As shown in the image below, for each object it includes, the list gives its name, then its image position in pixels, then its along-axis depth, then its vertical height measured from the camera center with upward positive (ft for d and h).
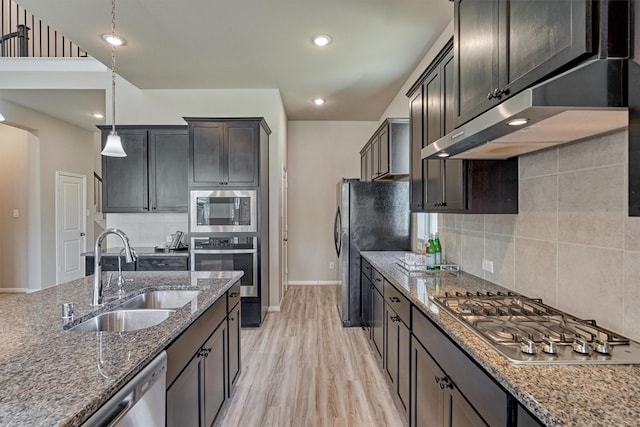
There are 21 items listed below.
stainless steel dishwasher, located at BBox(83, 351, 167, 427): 2.96 -1.90
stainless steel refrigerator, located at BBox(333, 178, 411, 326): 12.75 -0.40
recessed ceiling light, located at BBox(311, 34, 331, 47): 10.24 +5.49
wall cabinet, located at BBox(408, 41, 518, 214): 6.30 +0.87
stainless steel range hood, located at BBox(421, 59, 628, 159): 3.14 +1.07
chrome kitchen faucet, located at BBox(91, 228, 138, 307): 5.42 -0.87
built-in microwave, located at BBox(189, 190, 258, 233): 12.79 +0.07
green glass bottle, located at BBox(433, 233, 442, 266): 8.79 -1.03
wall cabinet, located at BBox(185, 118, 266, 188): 12.82 +2.42
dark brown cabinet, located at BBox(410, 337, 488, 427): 4.08 -2.67
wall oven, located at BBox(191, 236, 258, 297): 12.82 -1.68
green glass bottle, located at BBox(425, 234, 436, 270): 8.71 -1.15
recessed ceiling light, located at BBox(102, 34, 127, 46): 10.37 +5.58
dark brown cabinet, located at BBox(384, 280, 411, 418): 6.57 -2.89
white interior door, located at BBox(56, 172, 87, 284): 19.71 -0.72
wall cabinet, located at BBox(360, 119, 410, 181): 11.82 +2.36
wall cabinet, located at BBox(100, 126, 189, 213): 13.96 +1.75
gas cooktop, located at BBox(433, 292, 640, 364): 3.44 -1.49
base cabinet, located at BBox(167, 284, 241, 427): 4.58 -2.63
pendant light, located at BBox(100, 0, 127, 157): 8.91 +1.85
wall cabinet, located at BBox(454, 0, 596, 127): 3.17 +2.00
